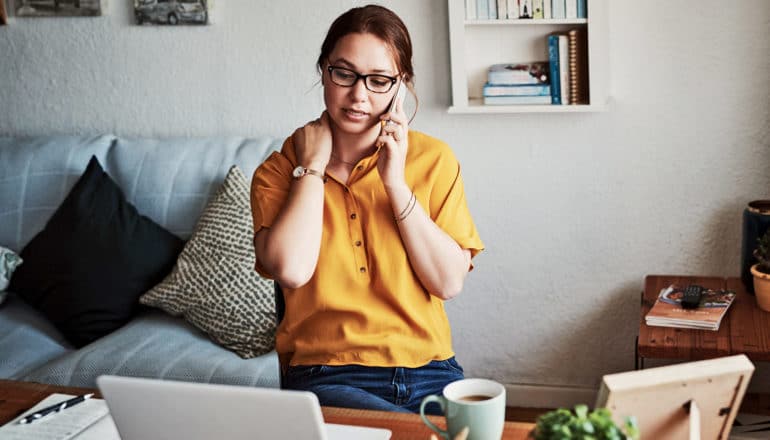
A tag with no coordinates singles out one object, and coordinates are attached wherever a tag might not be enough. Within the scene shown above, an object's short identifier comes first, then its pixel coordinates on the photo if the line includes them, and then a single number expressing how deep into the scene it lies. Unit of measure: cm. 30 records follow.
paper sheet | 146
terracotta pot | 233
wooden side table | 216
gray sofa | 246
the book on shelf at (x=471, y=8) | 271
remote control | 236
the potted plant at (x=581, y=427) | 93
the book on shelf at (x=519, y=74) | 272
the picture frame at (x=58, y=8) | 311
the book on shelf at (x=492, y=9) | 269
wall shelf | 263
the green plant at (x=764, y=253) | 235
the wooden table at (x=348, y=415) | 137
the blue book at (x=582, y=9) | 262
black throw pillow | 273
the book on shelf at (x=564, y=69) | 266
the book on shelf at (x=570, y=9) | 262
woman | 176
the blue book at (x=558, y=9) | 263
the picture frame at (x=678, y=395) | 105
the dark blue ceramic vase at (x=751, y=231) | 243
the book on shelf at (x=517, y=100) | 271
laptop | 110
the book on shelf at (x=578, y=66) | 266
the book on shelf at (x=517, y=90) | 271
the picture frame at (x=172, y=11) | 301
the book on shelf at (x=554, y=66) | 267
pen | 152
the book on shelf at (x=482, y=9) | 270
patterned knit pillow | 253
